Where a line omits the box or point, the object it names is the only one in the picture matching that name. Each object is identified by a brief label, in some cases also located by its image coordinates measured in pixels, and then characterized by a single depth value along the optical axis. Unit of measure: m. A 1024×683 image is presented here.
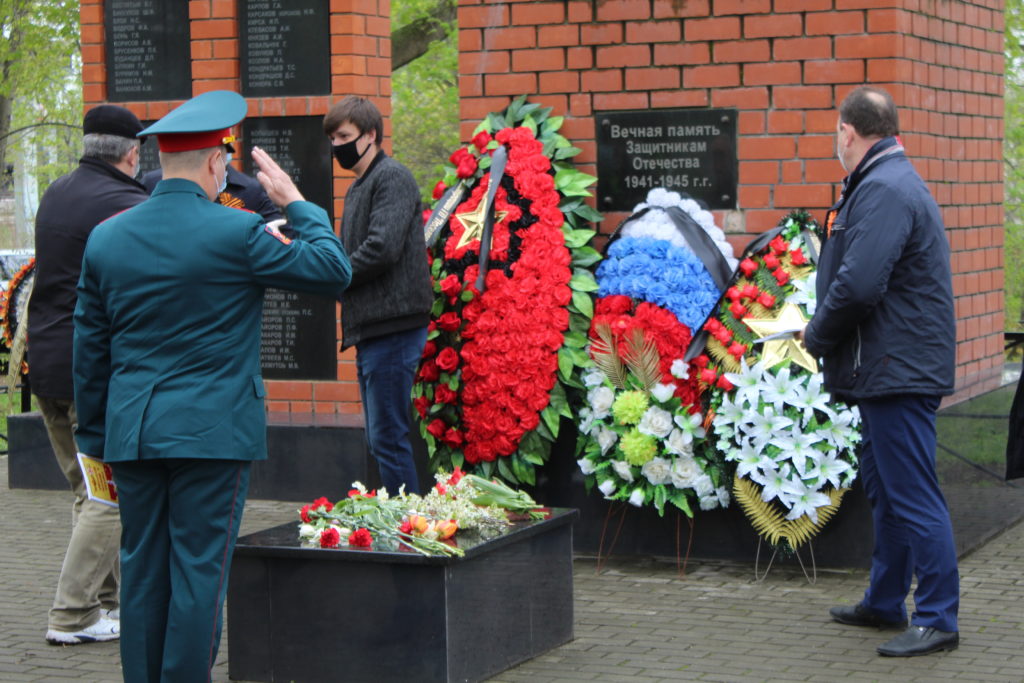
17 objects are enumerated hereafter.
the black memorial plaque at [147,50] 8.85
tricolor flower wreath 6.55
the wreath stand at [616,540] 6.78
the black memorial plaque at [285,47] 8.44
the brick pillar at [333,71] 8.38
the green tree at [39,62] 17.97
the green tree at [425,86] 18.30
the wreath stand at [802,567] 6.41
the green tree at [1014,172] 16.08
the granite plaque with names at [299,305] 8.48
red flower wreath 6.75
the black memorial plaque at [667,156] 6.94
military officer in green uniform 4.20
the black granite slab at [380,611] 4.84
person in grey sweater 6.38
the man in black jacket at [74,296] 5.72
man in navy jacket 5.22
